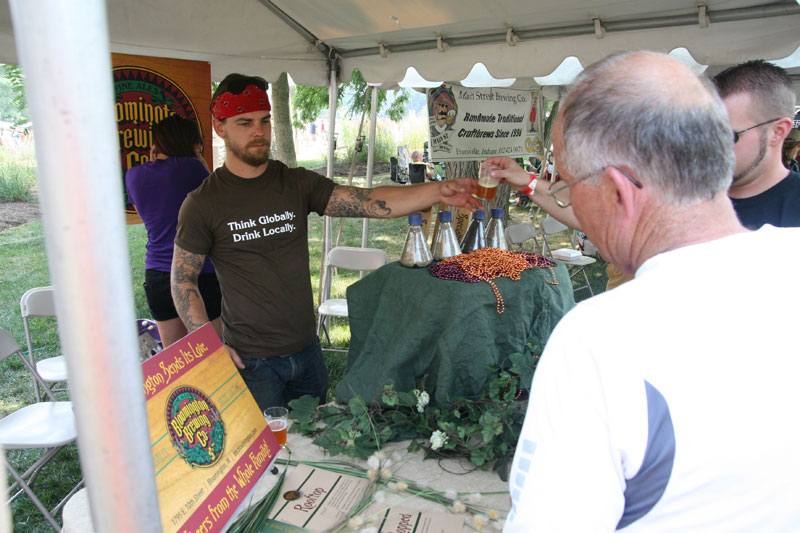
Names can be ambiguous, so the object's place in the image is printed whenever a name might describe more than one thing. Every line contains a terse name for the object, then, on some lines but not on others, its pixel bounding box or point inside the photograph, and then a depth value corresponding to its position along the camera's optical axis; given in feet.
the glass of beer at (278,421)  5.45
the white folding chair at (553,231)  21.95
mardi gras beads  6.38
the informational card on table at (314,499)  4.41
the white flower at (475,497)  4.69
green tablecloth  6.06
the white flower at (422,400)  5.68
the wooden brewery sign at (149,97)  11.20
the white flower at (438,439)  5.19
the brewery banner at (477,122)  11.37
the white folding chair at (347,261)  14.83
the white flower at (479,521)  4.31
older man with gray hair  2.23
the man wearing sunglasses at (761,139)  5.61
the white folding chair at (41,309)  11.04
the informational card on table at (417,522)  4.30
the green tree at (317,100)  34.04
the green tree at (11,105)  33.90
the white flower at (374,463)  5.00
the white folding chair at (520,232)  18.39
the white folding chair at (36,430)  8.29
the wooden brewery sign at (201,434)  3.63
